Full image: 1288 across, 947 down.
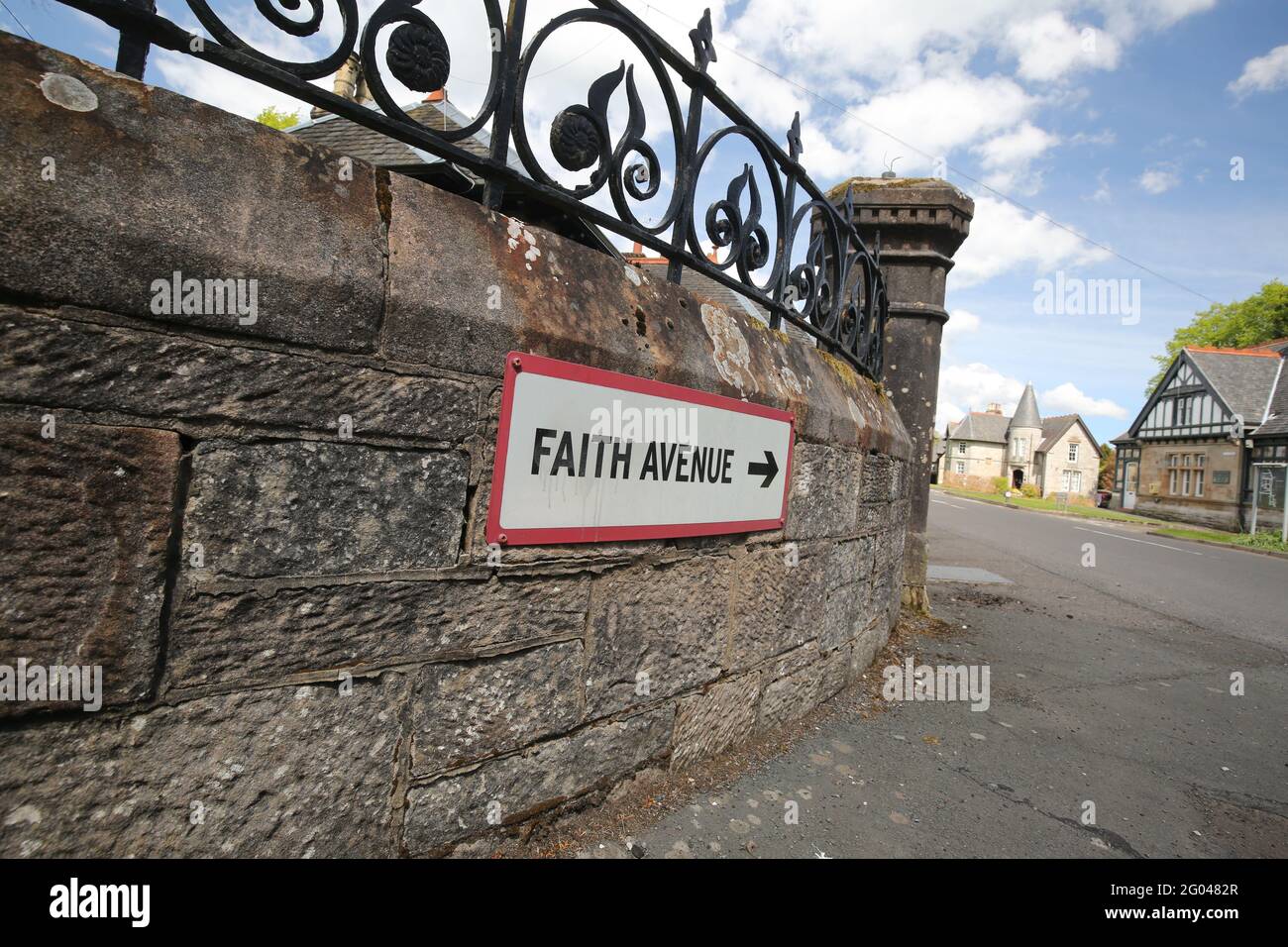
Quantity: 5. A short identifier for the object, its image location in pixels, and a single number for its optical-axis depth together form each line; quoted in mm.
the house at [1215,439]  26531
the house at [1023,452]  58156
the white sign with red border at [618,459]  1709
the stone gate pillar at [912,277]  5434
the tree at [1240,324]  40688
